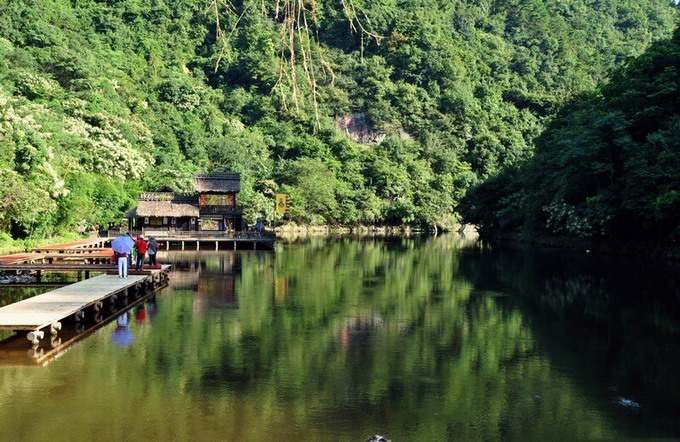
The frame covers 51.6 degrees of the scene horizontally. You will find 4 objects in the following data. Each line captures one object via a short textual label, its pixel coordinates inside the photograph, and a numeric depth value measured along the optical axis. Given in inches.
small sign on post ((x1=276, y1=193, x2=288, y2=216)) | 2881.4
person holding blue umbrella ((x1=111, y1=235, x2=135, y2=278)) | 931.3
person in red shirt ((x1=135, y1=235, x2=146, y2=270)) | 1029.2
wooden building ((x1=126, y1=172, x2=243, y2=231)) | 2226.9
